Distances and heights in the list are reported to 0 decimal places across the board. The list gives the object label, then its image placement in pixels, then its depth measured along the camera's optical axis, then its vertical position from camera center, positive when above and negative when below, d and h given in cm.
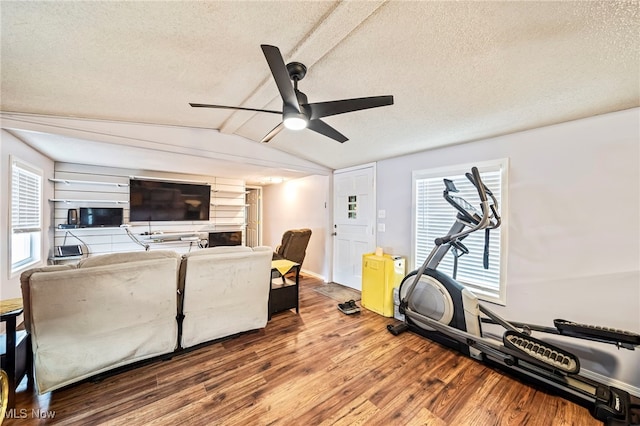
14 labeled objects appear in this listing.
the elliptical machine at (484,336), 168 -106
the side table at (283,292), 314 -107
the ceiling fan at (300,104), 137 +74
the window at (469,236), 253 -15
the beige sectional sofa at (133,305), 169 -79
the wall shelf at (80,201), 385 +20
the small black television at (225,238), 541 -59
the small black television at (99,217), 405 -8
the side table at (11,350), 153 -93
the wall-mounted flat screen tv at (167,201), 451 +25
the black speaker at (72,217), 393 -8
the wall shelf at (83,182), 386 +52
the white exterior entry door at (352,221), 404 -13
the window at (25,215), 273 -3
